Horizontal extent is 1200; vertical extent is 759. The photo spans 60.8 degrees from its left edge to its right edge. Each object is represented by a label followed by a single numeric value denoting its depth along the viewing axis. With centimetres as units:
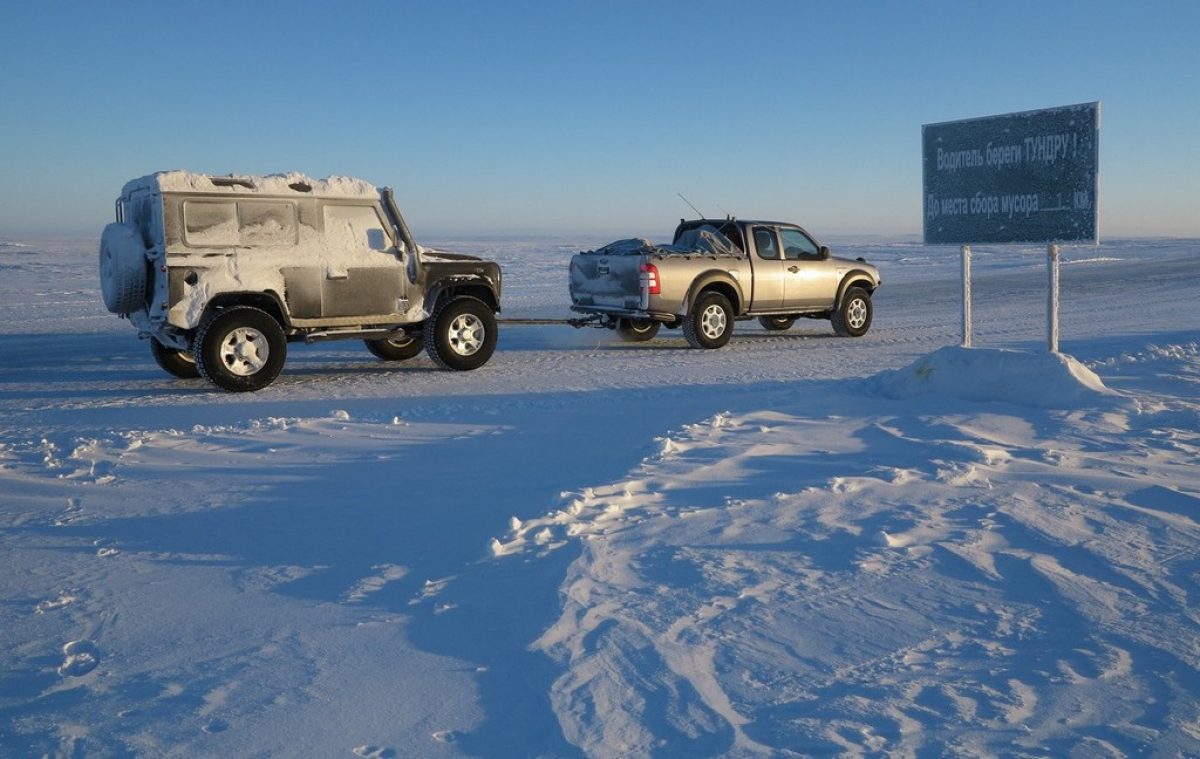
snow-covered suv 1024
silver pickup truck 1377
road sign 1059
